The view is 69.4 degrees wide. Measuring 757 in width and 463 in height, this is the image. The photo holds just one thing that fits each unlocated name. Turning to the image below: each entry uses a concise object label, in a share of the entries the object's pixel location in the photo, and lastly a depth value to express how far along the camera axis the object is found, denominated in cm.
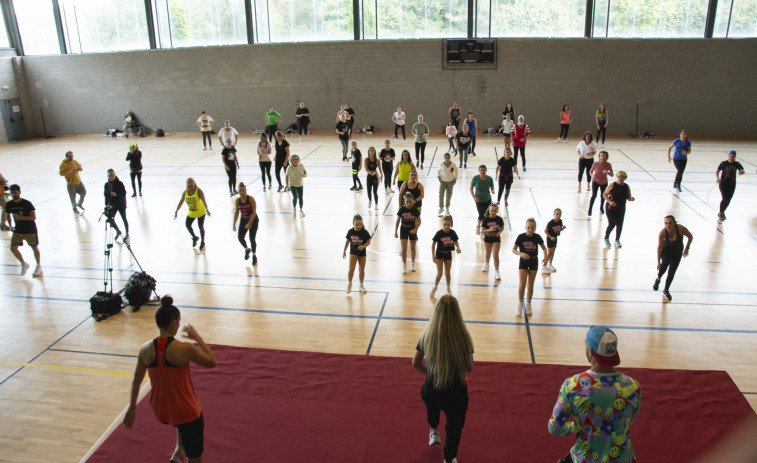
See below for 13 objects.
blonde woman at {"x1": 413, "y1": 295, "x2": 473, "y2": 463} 462
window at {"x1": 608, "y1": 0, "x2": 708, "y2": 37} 2489
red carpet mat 595
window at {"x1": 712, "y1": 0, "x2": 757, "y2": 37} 2450
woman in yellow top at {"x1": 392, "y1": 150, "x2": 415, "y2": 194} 1398
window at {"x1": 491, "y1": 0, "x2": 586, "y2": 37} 2572
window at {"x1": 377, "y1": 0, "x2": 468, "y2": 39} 2652
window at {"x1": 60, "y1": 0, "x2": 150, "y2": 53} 2877
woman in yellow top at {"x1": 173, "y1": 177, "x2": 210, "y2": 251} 1175
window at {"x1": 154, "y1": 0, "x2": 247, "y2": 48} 2809
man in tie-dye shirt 382
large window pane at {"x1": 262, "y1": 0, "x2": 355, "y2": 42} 2742
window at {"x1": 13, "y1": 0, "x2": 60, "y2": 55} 2938
